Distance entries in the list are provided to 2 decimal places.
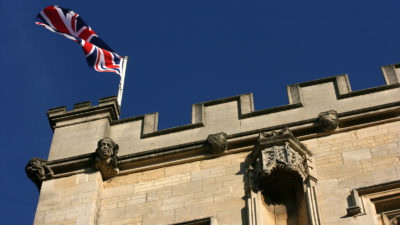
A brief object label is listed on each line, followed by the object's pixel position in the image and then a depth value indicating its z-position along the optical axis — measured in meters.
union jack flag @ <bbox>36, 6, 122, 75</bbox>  19.41
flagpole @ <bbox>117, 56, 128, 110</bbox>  18.37
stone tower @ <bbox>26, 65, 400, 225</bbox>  13.27
